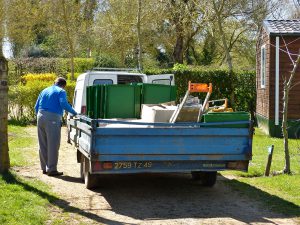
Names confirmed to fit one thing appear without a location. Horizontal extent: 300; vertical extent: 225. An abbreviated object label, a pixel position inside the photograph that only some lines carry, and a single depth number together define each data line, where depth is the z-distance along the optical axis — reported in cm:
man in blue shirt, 966
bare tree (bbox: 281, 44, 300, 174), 970
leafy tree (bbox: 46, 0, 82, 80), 2831
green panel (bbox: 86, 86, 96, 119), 981
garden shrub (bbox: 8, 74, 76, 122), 2030
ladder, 789
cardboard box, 817
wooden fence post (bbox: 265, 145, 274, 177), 985
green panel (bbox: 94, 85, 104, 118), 937
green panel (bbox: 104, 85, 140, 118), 926
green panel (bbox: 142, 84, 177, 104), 960
